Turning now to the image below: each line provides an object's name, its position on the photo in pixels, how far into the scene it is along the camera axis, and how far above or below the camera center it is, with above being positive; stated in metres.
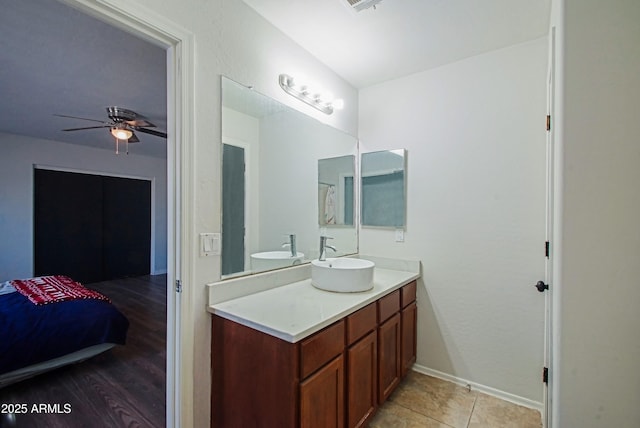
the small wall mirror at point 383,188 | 2.29 +0.20
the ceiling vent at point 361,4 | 1.41 +1.07
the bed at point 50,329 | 1.93 -0.90
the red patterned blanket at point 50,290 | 2.39 -0.75
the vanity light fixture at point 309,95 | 1.79 +0.83
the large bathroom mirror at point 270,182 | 1.51 +0.19
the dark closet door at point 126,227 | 5.00 -0.30
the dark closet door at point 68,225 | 4.28 -0.23
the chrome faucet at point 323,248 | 2.08 -0.27
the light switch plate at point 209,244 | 1.34 -0.16
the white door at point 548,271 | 1.36 -0.32
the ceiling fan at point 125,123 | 2.89 +0.95
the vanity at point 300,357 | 1.10 -0.66
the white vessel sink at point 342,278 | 1.60 -0.39
